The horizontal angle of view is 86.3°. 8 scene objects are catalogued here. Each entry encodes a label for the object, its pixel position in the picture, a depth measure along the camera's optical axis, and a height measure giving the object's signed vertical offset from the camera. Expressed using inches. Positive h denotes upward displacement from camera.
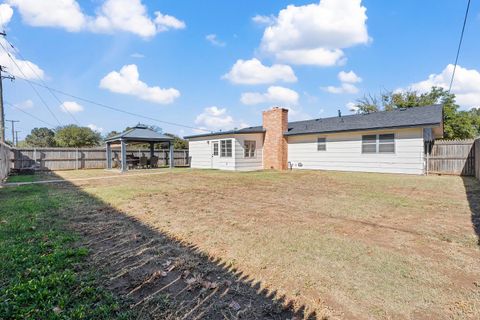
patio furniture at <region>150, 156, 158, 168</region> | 815.1 +1.7
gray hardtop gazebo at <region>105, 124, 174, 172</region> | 694.5 +65.5
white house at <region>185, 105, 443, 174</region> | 509.4 +43.1
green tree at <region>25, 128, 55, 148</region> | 1749.5 +181.9
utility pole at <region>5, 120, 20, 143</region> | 1504.4 +211.2
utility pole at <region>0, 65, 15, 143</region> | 642.2 +116.4
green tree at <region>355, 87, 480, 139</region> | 981.2 +254.4
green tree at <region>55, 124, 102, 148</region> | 1475.1 +147.1
